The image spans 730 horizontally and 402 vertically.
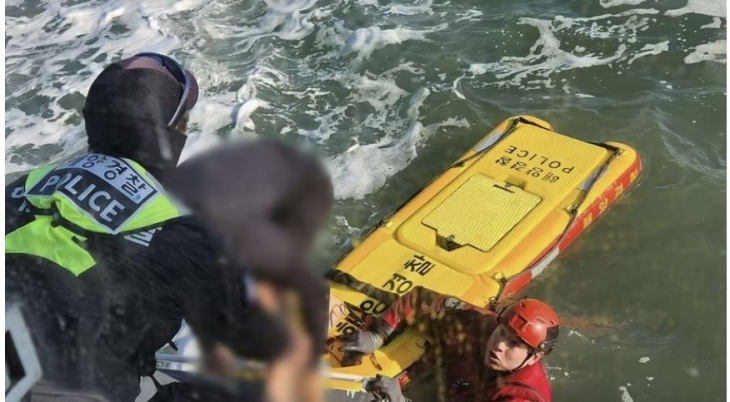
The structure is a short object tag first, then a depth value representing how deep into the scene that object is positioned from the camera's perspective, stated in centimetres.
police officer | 86
